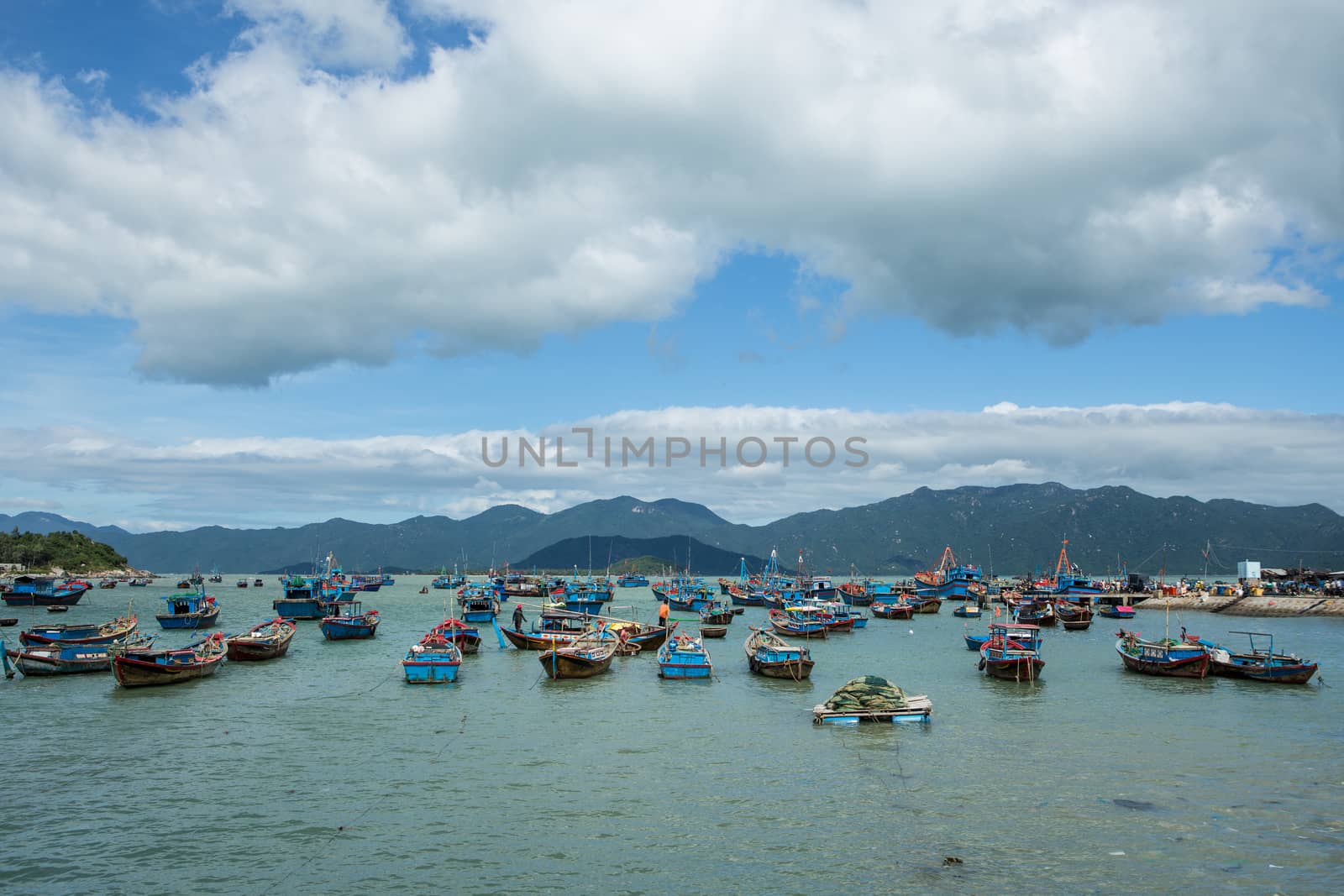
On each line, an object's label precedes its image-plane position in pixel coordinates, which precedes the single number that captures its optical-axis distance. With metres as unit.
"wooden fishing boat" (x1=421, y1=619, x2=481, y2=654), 61.91
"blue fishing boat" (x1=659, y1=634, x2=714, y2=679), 49.84
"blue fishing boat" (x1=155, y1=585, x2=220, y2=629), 89.75
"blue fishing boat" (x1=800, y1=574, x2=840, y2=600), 146.00
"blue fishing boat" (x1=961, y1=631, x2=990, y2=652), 68.44
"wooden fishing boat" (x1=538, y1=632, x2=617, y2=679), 49.22
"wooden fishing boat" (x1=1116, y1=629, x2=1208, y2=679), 51.31
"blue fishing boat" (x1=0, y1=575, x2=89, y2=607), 113.56
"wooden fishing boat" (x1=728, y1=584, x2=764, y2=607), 147.38
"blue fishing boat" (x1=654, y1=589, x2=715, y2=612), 133.88
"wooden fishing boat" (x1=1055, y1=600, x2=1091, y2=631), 96.34
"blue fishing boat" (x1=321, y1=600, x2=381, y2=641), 76.75
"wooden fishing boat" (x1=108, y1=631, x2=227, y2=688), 45.19
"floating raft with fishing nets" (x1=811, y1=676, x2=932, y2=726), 35.91
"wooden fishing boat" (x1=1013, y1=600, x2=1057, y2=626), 104.00
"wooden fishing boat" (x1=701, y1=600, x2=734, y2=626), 93.25
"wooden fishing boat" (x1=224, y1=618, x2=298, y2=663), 58.69
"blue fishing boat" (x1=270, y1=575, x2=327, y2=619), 100.25
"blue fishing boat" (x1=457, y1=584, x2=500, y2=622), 97.57
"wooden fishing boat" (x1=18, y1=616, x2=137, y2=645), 57.13
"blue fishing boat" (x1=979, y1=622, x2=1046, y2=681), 51.00
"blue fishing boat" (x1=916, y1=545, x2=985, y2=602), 157.88
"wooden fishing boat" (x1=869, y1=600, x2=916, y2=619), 119.69
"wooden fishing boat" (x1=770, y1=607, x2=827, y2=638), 81.50
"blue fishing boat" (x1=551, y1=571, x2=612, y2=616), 111.81
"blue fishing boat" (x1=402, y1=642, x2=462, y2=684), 48.25
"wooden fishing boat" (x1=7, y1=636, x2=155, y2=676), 49.56
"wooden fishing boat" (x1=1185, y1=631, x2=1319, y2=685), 49.69
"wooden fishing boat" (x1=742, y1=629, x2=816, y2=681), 50.02
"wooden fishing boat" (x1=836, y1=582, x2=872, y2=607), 155.00
